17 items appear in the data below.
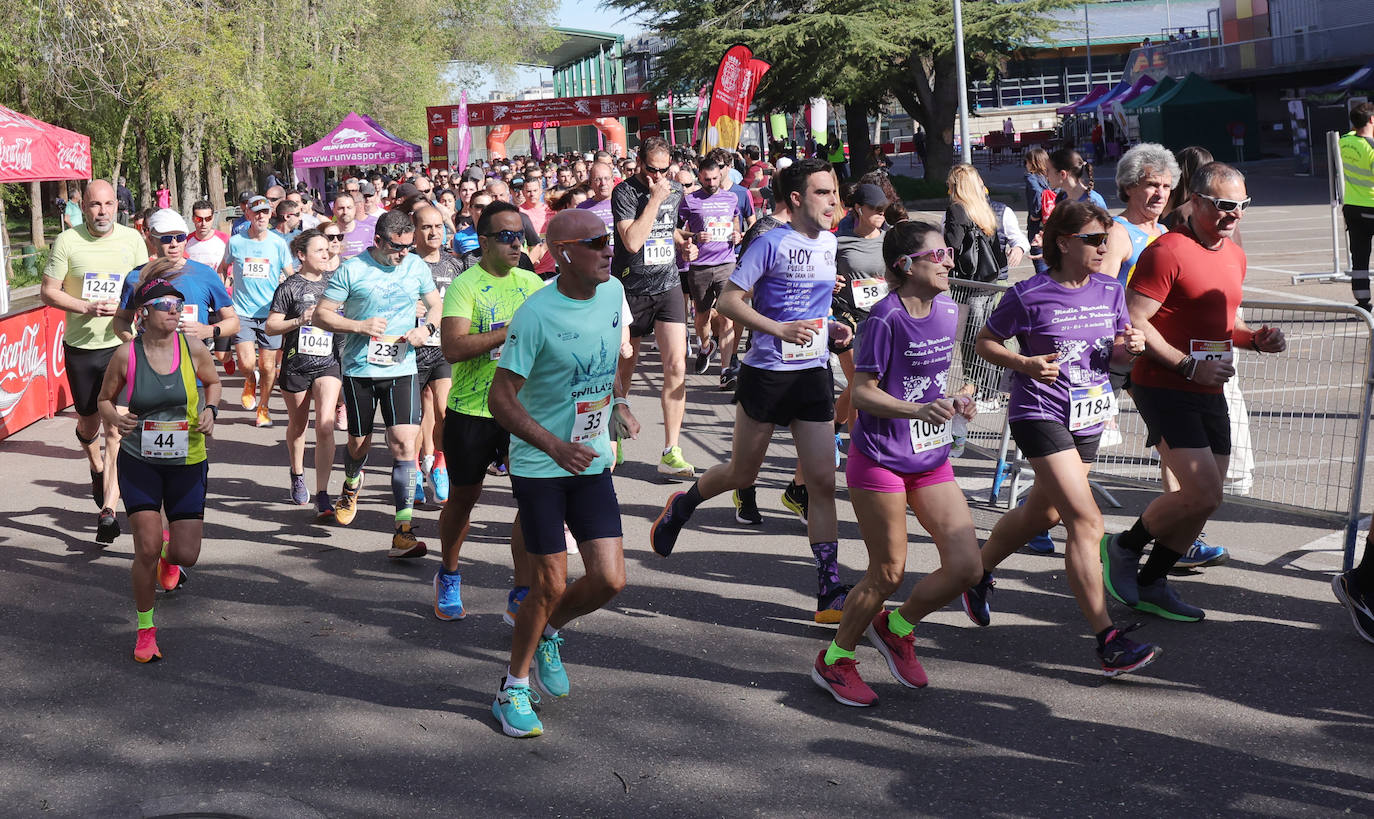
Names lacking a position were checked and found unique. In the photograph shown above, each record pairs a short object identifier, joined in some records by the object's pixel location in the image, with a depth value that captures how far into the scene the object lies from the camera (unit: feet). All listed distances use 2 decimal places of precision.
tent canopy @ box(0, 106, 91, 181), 56.44
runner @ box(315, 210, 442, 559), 25.11
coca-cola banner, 38.96
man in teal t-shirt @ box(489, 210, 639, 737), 15.87
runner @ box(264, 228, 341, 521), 27.58
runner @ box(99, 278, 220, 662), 20.06
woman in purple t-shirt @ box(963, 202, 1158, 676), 17.13
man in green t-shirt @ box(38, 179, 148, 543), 27.78
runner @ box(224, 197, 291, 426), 39.78
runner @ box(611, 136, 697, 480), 29.99
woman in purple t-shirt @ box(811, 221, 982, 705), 16.63
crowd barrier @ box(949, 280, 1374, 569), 21.57
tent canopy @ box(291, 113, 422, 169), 113.39
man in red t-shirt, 18.42
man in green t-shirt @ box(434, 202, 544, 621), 20.63
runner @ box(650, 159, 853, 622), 21.03
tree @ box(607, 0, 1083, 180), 133.49
